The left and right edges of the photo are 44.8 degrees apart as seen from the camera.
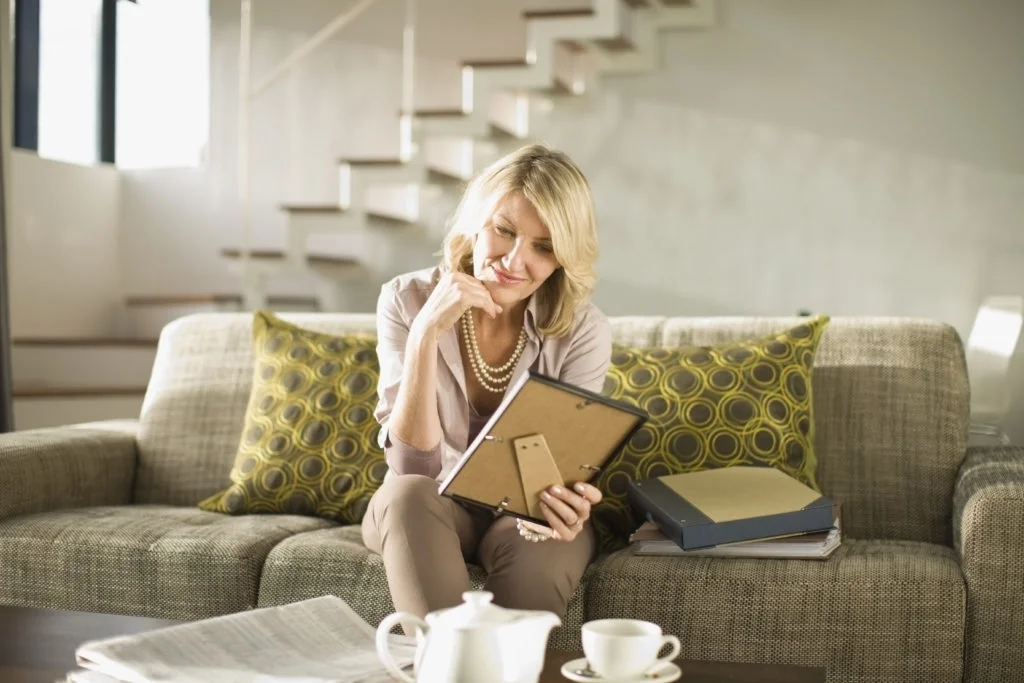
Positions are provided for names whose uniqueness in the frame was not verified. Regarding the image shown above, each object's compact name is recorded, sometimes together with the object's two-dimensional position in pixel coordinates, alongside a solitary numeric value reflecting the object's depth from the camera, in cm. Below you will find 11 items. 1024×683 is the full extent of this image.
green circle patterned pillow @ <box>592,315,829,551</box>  232
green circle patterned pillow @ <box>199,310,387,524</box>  247
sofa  195
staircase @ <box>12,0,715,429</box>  517
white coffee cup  121
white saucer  125
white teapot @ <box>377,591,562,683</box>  113
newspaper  127
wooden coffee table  134
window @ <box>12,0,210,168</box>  593
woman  179
